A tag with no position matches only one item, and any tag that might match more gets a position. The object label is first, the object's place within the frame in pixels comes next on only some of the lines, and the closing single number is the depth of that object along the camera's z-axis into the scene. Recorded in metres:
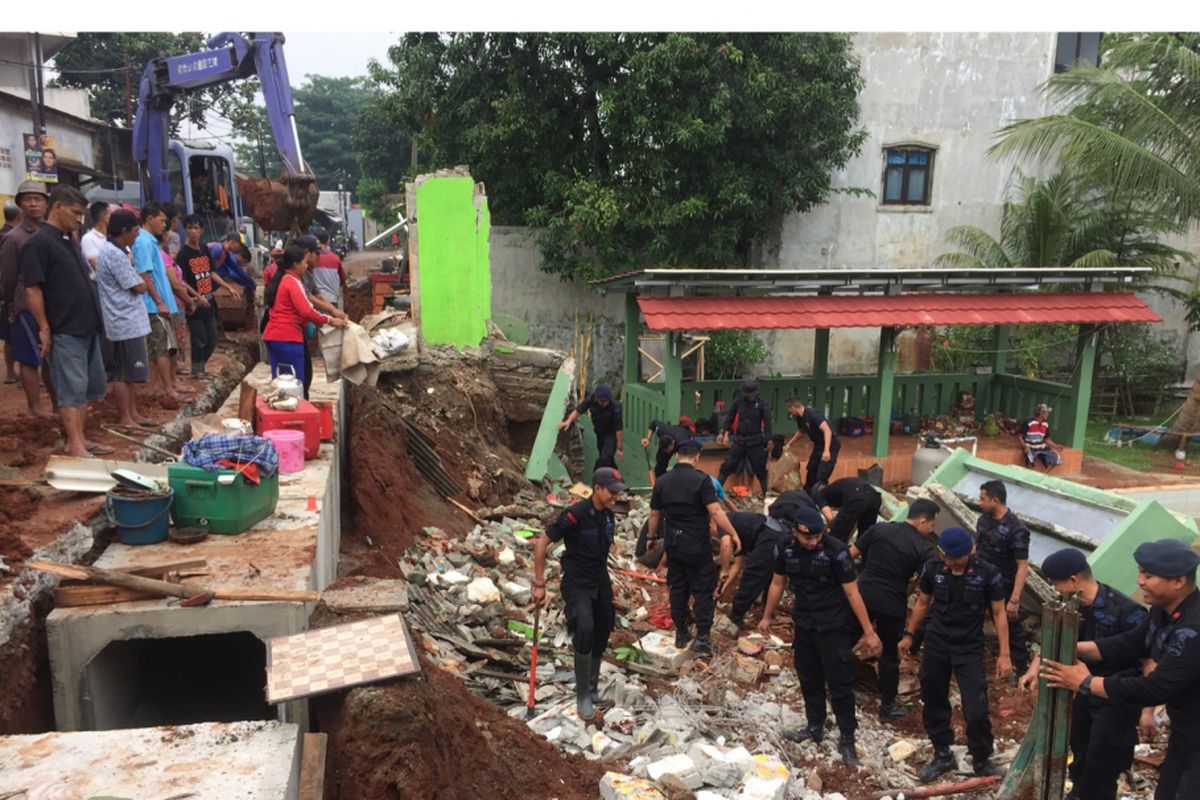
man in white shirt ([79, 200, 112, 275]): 6.75
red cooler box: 6.92
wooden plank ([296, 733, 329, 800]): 3.58
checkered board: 4.01
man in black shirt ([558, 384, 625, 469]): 11.63
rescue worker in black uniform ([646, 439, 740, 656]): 6.74
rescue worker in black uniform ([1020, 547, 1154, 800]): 4.65
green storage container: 5.29
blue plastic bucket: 5.05
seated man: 13.01
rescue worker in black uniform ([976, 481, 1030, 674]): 6.35
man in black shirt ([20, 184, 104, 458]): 5.56
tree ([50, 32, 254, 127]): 26.16
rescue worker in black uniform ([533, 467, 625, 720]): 5.90
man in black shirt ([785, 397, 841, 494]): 10.40
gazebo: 10.95
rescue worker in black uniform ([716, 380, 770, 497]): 10.50
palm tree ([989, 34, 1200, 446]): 12.88
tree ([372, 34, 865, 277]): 15.94
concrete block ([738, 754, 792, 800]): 4.86
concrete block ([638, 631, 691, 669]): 6.79
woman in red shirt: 7.52
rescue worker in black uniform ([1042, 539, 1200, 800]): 3.99
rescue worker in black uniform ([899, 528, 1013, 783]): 5.29
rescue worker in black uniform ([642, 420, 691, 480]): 10.38
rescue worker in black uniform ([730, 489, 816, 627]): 7.20
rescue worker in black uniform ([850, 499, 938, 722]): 6.06
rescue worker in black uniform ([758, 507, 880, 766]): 5.53
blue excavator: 12.70
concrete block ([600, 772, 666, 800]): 4.70
